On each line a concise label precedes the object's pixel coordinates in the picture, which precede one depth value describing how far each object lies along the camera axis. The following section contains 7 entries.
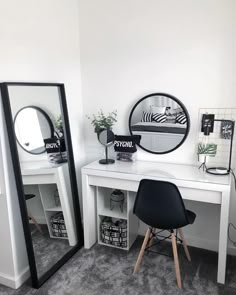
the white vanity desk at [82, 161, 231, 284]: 2.11
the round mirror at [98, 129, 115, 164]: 2.68
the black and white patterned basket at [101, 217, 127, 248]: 2.67
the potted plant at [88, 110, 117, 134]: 2.71
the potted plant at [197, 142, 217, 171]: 2.42
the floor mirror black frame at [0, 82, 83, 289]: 2.00
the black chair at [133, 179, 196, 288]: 2.07
